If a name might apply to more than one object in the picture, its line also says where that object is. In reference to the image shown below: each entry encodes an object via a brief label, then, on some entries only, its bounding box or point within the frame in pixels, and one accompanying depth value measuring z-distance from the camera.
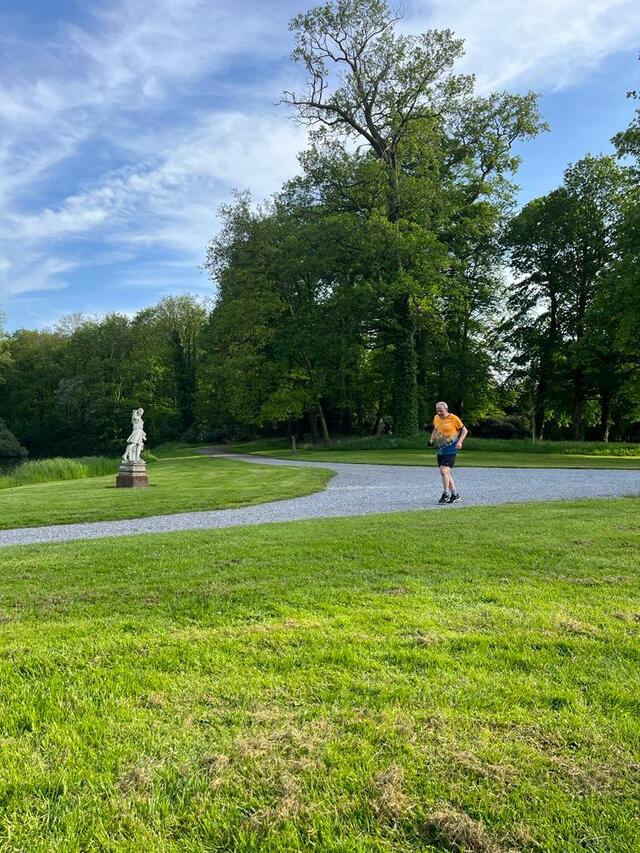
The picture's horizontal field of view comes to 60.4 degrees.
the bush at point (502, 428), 40.47
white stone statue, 15.69
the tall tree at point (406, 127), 28.25
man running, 10.14
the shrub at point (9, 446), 45.72
